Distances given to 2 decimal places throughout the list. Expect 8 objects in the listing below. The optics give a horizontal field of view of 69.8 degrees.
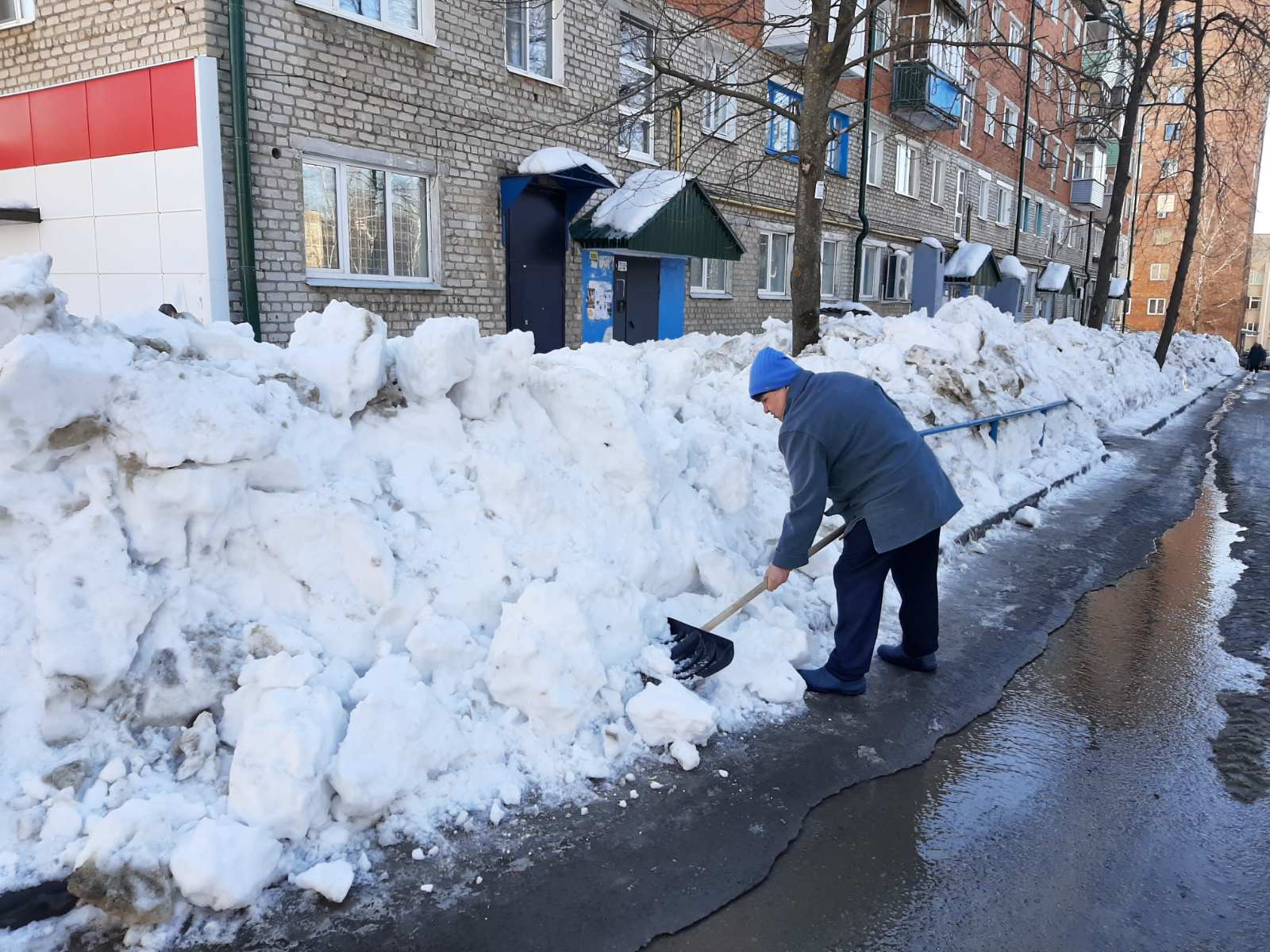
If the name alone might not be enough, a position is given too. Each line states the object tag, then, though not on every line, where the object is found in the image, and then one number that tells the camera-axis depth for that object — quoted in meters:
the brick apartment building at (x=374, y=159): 8.33
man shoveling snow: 3.75
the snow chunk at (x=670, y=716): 3.34
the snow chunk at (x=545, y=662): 3.25
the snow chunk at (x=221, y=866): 2.41
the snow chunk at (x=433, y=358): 4.02
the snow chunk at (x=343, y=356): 3.83
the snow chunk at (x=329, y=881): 2.50
